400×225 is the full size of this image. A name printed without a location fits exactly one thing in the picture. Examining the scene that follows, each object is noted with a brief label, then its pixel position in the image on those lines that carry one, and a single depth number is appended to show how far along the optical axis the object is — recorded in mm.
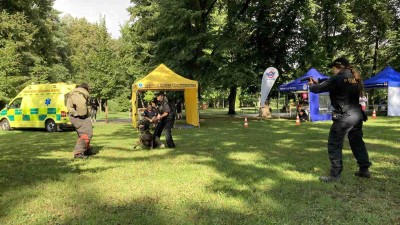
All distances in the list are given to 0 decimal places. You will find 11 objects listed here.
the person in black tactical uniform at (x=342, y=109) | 5793
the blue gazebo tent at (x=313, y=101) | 20984
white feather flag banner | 21359
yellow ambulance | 16738
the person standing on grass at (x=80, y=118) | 8883
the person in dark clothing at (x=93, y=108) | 24078
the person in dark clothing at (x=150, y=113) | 11302
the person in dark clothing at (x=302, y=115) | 21272
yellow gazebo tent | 17016
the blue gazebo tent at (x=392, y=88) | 23719
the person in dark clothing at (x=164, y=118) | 10047
